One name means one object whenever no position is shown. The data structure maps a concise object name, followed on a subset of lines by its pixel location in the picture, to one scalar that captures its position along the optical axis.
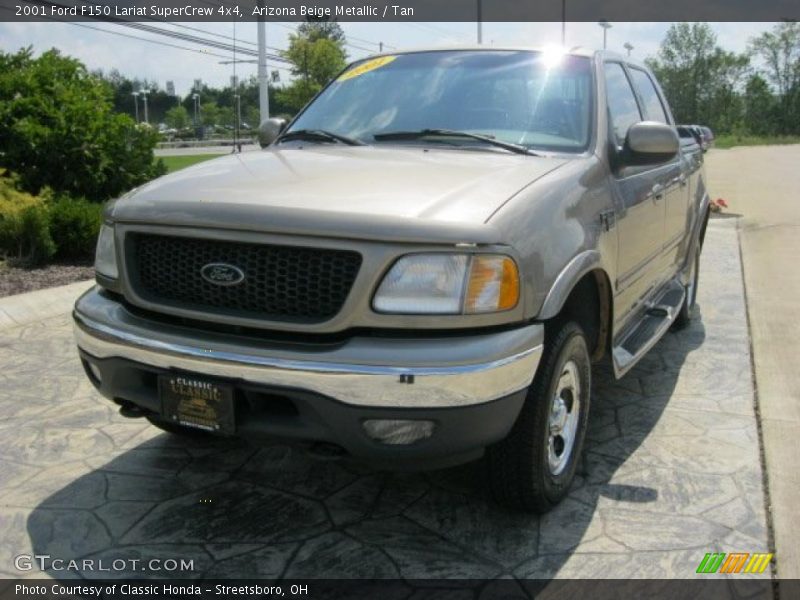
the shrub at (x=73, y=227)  7.55
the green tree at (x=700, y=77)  63.75
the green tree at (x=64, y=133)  8.49
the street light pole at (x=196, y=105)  111.20
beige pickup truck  2.49
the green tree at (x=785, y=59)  64.50
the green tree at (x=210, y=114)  104.94
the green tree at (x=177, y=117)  102.75
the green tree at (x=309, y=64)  43.38
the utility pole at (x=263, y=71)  28.88
